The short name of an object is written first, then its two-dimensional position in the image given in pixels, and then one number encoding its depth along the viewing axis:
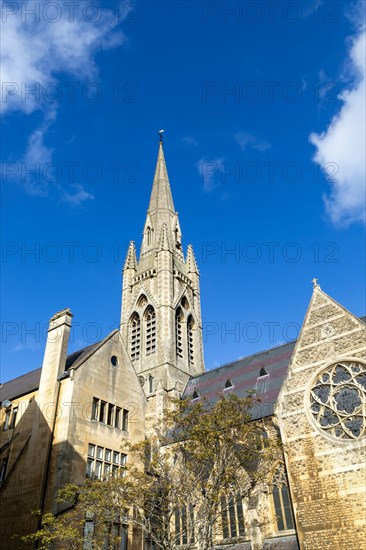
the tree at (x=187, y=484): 18.00
